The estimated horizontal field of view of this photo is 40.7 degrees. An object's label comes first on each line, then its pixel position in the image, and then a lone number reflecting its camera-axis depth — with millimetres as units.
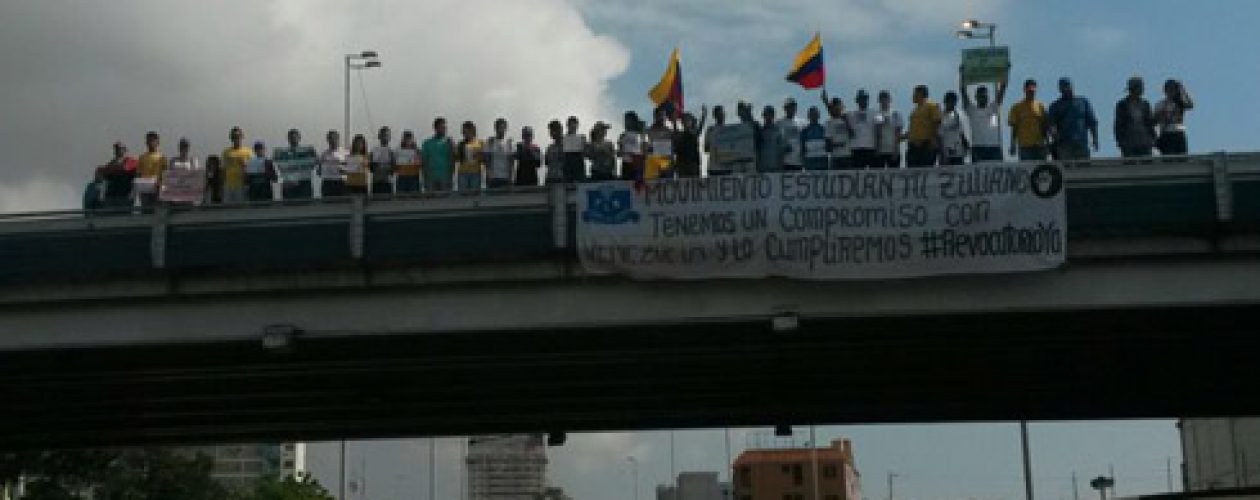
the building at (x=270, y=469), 188788
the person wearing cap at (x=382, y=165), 21719
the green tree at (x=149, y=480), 68694
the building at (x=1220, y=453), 58969
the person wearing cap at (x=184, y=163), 21859
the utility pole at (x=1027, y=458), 48353
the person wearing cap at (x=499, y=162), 21375
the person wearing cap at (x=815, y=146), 20438
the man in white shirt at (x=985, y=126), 19906
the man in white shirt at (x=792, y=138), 20391
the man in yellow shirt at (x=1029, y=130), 19969
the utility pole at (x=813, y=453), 78438
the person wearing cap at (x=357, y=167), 21953
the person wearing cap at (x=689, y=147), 20750
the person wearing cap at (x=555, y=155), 21422
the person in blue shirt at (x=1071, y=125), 19734
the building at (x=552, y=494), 179500
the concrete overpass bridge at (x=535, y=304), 18609
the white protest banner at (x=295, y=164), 21859
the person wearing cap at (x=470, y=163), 21547
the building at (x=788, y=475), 78125
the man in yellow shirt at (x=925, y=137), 20109
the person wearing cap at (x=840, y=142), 20281
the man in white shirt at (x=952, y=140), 20016
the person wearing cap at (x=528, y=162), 21625
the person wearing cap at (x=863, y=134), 20141
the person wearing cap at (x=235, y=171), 22000
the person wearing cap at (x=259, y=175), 22109
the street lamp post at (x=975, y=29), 26688
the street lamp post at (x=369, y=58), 31859
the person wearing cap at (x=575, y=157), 21188
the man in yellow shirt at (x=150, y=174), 22016
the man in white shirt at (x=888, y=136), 20109
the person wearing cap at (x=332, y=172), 21953
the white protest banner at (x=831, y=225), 18734
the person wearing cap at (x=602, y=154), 20938
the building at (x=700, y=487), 100625
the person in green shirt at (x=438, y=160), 21562
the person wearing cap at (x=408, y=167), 21703
